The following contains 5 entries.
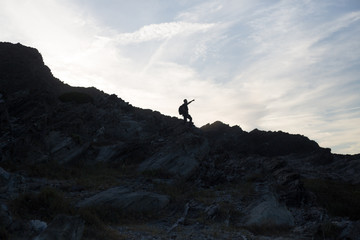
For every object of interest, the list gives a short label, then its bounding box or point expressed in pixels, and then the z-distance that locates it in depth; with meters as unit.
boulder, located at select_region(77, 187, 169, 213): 14.89
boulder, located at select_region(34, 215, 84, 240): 8.34
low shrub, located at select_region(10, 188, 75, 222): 12.34
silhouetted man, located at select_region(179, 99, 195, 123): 29.89
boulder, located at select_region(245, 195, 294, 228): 14.12
